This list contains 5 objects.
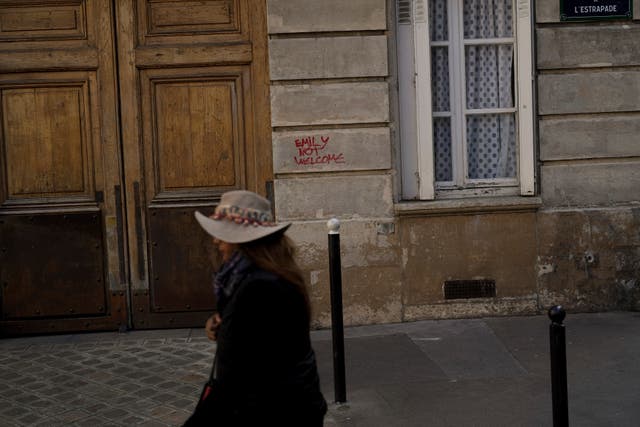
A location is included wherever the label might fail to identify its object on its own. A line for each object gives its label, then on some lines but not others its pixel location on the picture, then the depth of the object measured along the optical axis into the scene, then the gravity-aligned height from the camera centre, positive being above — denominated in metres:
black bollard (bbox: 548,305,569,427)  3.83 -0.99
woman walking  2.87 -0.57
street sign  7.41 +1.37
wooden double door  7.44 +0.28
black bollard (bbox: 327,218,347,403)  5.24 -0.93
